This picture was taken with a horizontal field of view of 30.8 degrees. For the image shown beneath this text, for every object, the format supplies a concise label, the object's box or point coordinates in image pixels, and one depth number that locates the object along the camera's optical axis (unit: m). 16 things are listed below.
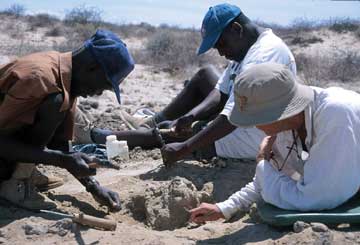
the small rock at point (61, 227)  3.67
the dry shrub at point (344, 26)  21.36
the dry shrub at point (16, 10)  25.81
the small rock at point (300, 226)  3.25
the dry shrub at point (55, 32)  22.17
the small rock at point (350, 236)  3.22
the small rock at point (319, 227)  3.22
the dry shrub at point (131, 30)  24.03
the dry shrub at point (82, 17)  25.39
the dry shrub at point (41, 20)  23.59
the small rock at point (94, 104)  8.55
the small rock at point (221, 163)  5.10
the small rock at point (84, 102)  8.45
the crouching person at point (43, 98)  3.77
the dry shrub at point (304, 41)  19.39
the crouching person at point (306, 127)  3.10
